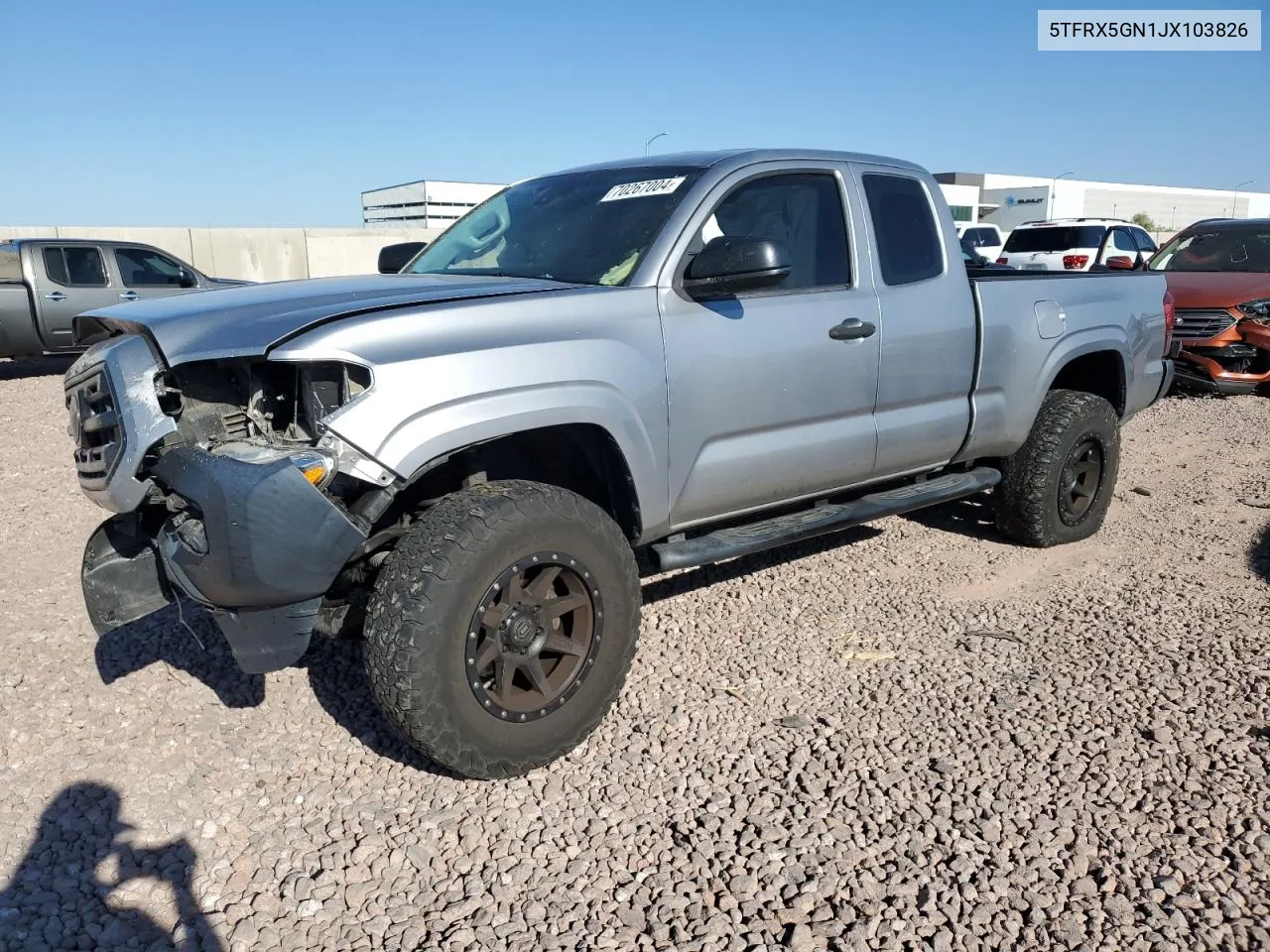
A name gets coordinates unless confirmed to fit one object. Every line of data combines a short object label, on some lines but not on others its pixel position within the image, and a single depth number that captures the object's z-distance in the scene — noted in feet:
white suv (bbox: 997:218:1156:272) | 56.54
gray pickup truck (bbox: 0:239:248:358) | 36.27
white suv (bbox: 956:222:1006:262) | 80.28
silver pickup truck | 8.87
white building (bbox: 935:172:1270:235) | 222.69
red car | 31.01
